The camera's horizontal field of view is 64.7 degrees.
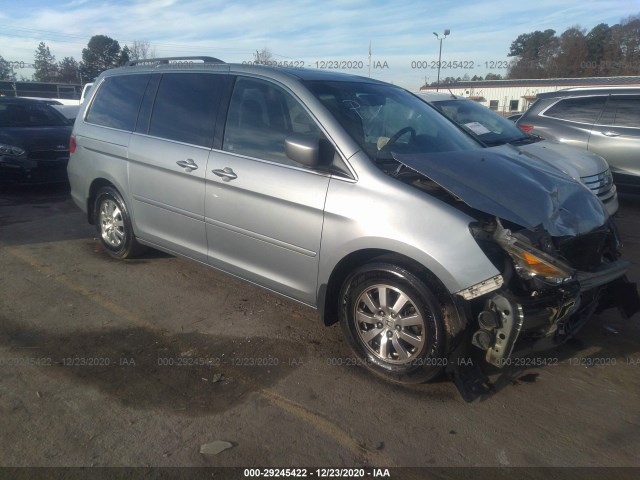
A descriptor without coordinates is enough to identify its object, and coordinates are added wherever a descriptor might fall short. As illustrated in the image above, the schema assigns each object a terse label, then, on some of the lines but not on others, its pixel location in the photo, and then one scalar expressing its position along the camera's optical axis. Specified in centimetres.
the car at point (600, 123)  788
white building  4375
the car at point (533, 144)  602
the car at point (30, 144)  823
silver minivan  291
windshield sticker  686
